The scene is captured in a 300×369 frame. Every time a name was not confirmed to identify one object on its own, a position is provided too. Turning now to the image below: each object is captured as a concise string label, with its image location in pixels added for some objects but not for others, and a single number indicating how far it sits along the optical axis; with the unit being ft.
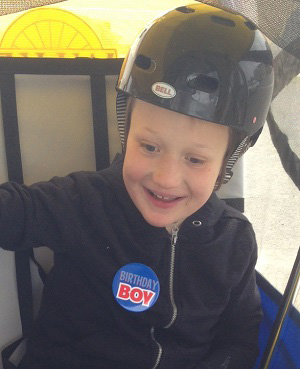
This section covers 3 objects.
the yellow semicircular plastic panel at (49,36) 3.43
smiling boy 2.97
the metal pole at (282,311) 2.92
